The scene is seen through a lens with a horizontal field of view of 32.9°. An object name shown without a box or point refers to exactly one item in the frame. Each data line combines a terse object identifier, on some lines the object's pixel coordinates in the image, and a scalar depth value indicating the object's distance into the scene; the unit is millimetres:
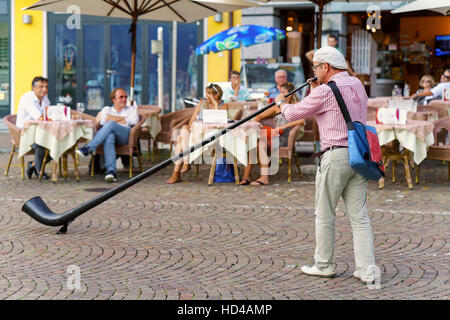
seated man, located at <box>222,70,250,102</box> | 13523
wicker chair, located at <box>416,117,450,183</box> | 10273
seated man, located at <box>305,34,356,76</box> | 11812
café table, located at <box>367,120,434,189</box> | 9945
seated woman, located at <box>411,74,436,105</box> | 14570
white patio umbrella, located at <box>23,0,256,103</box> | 12164
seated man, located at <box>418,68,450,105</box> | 14258
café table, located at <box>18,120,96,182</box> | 10188
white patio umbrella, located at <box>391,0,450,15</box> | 11945
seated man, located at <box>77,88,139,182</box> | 10633
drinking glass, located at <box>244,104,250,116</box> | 11727
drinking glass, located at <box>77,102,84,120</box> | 10841
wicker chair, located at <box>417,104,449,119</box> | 12854
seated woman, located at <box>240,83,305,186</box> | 10453
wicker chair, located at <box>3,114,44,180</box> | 10625
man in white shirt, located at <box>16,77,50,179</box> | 10625
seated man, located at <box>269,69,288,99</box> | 11749
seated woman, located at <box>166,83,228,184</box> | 10578
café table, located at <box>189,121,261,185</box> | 10180
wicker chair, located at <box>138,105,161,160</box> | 12766
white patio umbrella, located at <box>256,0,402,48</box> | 11691
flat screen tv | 21109
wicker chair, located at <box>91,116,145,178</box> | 10953
